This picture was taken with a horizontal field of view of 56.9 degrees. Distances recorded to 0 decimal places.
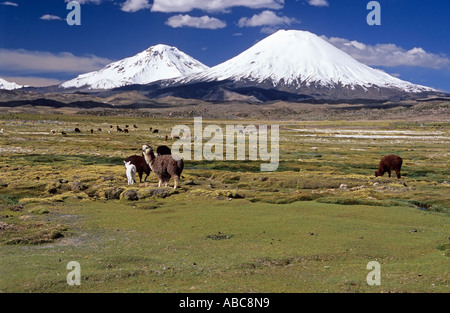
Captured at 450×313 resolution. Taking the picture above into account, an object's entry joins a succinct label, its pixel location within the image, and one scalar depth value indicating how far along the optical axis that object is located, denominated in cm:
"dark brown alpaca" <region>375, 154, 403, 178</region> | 4186
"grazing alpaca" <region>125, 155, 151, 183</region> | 3469
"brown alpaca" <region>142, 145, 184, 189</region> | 3152
